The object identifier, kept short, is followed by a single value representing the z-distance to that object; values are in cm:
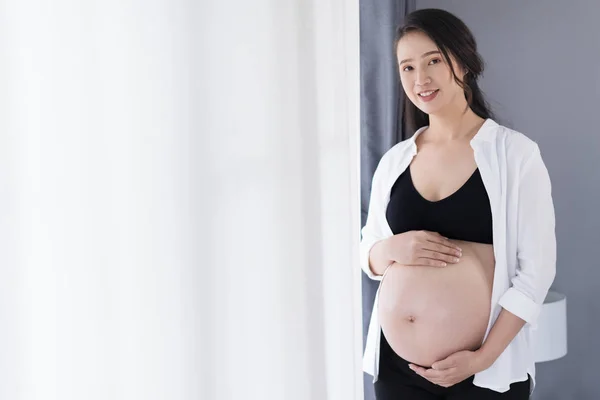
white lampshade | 206
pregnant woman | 148
